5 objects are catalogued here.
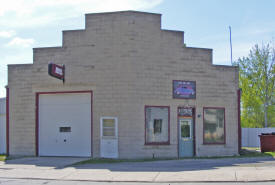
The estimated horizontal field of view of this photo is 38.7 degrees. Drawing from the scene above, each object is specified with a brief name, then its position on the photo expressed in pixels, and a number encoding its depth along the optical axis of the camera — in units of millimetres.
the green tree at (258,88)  38688
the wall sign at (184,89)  20453
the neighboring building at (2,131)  23812
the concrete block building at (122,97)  19688
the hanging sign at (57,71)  18844
